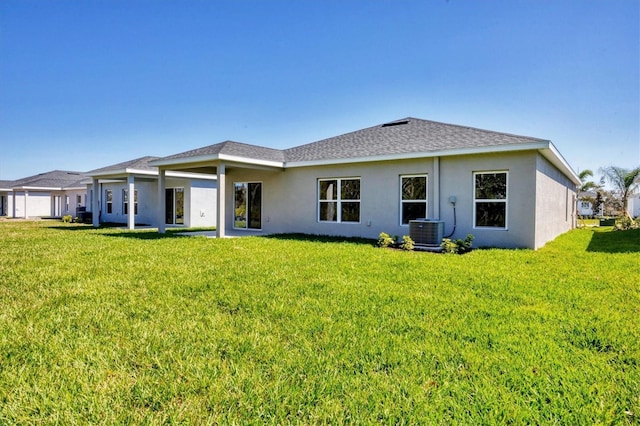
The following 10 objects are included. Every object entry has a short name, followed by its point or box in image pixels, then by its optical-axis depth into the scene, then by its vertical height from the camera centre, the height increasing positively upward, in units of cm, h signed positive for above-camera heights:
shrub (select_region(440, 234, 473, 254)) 945 -94
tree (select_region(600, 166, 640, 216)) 2797 +262
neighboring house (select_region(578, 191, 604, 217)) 4478 +57
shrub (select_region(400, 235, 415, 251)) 993 -94
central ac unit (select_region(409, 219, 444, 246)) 1009 -60
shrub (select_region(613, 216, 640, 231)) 1841 -69
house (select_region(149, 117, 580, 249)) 1010 +95
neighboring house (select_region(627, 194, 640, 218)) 4317 +81
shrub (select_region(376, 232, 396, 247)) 1048 -90
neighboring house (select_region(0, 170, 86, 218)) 3067 +129
